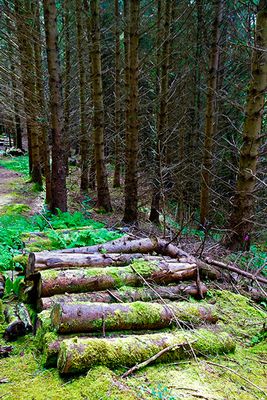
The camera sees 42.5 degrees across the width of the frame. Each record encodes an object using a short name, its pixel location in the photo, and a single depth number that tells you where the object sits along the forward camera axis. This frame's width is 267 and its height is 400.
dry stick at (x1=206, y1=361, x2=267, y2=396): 2.74
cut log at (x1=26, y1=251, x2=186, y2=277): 4.20
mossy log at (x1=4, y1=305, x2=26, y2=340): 3.46
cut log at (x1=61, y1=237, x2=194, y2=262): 5.02
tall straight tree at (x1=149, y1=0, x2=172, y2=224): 11.12
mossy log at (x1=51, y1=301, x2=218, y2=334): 3.14
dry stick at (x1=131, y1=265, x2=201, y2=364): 3.10
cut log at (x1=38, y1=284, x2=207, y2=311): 3.70
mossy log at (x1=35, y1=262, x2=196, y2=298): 3.84
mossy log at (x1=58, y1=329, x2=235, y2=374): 2.73
